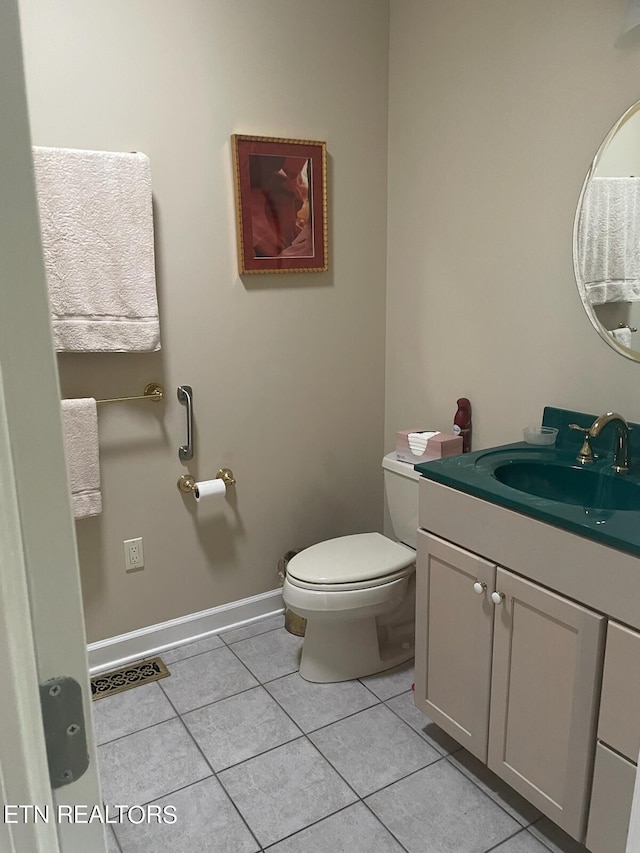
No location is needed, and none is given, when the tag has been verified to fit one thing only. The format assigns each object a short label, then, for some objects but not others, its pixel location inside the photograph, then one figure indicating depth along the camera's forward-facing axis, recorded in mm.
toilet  2242
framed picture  2400
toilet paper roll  2443
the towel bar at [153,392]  2355
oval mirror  1853
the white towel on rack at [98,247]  2018
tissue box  2344
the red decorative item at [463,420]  2438
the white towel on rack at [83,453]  2152
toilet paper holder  2476
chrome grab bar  2424
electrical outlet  2439
